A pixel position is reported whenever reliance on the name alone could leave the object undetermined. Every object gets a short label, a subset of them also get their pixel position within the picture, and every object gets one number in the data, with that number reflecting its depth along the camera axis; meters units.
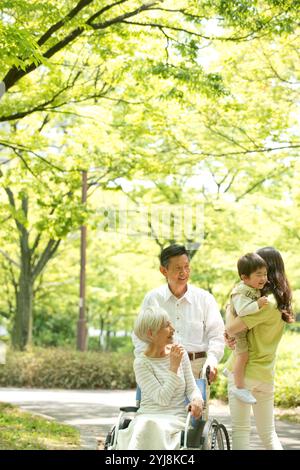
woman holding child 5.29
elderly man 5.86
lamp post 24.50
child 5.23
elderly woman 4.85
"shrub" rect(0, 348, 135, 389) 20.19
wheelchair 4.80
